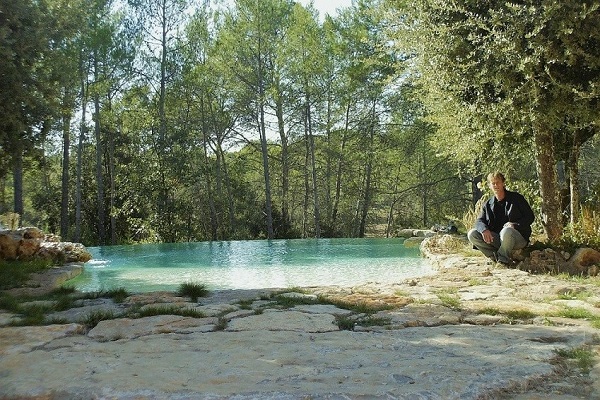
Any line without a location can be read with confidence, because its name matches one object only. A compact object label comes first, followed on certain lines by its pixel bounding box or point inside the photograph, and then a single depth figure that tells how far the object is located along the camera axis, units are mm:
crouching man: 5246
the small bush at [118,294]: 3897
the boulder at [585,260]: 5121
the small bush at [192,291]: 4066
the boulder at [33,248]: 7273
